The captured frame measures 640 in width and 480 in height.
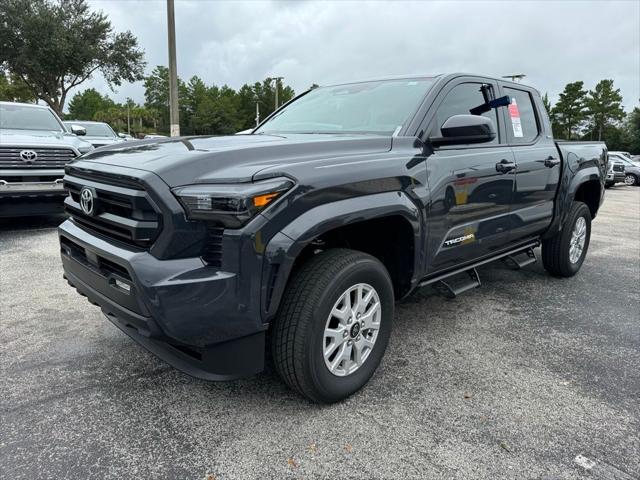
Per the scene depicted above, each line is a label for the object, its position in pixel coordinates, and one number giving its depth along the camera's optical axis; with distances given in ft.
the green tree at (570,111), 197.16
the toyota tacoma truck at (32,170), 20.24
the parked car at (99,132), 37.88
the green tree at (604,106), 193.26
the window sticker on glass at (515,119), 12.89
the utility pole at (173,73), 40.06
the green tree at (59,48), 75.92
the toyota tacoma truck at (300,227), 6.70
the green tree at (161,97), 252.42
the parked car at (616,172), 67.92
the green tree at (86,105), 301.84
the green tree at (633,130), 184.44
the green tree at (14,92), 123.39
